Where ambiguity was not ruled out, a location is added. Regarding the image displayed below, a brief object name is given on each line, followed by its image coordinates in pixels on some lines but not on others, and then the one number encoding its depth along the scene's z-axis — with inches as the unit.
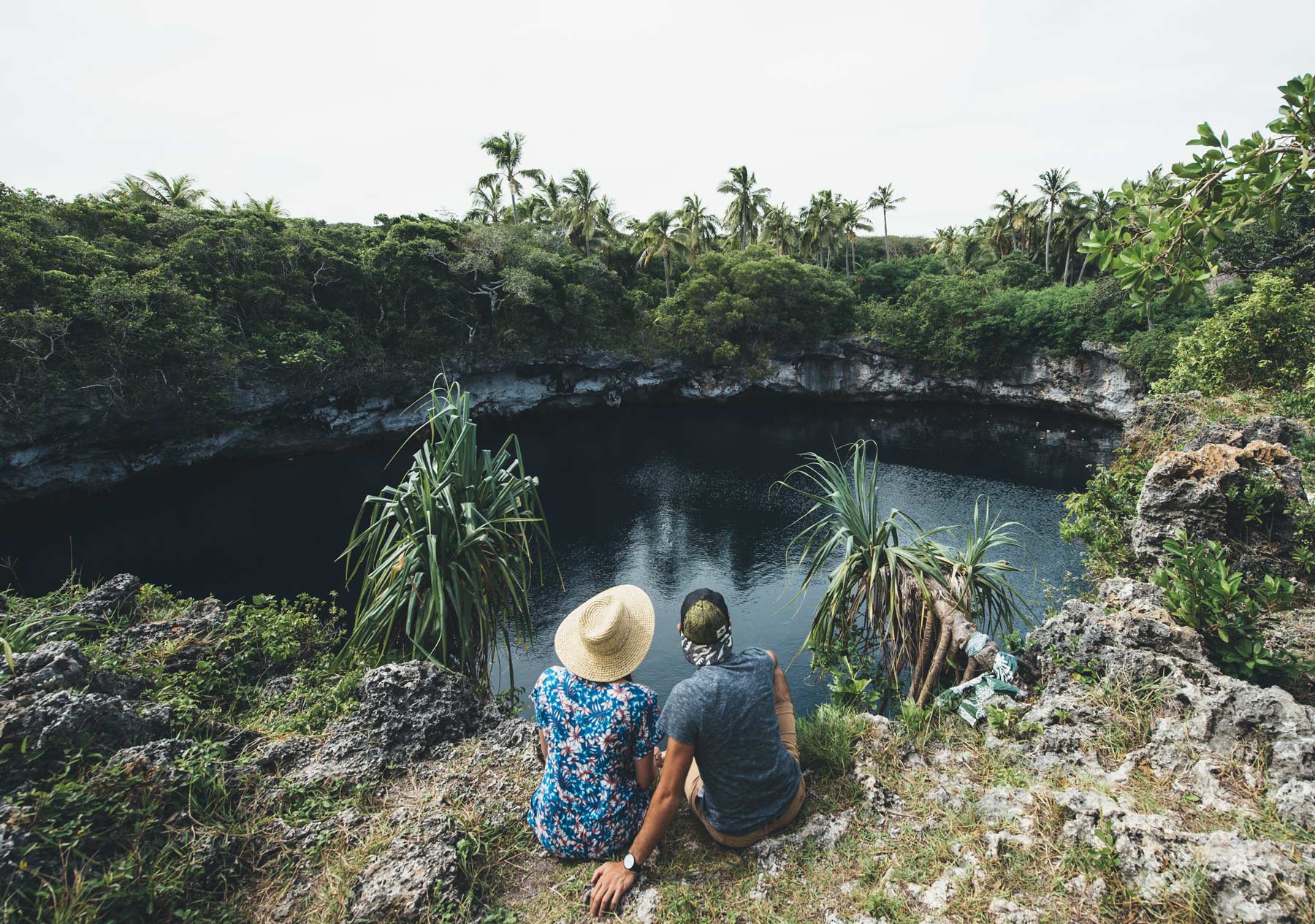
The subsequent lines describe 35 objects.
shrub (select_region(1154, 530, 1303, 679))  142.9
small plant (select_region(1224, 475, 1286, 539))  190.9
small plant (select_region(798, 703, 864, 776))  130.5
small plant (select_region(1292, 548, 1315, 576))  180.2
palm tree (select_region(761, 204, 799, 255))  1381.6
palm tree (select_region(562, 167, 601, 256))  1160.8
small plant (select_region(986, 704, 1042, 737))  137.9
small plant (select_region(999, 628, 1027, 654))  188.4
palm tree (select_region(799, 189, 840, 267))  1320.1
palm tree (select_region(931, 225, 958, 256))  1598.2
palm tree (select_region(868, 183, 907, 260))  1437.0
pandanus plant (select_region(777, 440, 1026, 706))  208.4
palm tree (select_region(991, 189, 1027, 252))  1379.6
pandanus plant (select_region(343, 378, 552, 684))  183.9
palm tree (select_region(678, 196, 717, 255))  1190.9
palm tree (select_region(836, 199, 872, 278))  1346.0
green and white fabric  153.5
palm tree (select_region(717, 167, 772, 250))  1259.8
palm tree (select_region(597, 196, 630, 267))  1199.4
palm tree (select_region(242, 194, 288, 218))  955.1
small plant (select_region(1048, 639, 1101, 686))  146.1
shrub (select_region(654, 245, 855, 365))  1086.4
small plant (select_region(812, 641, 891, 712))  174.9
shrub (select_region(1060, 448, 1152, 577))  257.1
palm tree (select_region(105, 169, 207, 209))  907.4
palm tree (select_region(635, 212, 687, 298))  1154.0
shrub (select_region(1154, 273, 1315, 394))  426.9
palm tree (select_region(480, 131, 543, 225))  1086.4
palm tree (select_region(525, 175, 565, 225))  1216.2
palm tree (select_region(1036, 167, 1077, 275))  1213.1
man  98.8
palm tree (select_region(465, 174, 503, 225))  1126.4
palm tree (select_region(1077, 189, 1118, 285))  1182.9
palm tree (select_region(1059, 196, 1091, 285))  1211.2
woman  106.0
